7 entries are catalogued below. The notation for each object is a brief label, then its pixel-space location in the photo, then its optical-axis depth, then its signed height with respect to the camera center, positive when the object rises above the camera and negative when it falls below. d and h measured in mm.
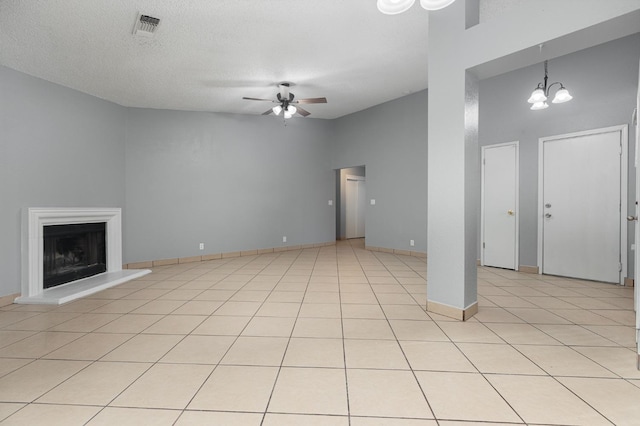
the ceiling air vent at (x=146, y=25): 2889 +1909
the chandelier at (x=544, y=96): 3828 +1552
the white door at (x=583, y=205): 3928 +87
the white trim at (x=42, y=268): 3541 -716
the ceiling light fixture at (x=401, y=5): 1935 +1401
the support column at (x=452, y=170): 2689 +390
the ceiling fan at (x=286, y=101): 4684 +1804
